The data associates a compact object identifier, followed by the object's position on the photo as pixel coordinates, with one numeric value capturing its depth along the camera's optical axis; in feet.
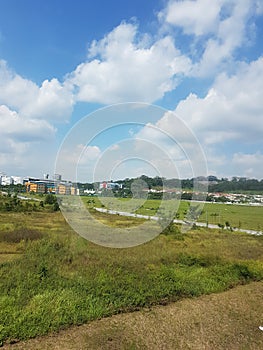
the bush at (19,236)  42.73
